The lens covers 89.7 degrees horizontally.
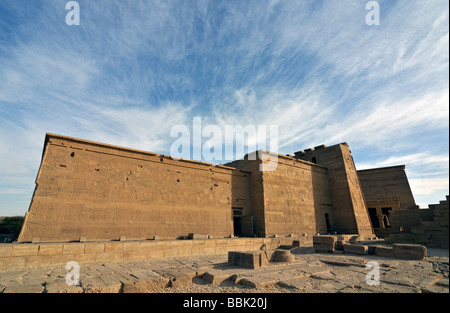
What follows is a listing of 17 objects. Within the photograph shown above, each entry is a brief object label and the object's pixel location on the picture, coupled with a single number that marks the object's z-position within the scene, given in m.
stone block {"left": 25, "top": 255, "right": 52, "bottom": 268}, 7.02
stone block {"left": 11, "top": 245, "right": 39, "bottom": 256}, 6.80
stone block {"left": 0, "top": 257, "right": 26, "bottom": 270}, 6.62
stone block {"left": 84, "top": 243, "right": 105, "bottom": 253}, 8.07
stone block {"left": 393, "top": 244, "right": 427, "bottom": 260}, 8.34
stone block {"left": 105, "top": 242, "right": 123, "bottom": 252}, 8.47
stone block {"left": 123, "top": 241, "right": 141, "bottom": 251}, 8.84
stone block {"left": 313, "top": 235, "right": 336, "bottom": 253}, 11.20
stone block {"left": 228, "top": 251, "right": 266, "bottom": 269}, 6.80
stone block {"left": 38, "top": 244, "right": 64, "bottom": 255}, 7.30
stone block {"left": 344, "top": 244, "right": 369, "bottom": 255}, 9.93
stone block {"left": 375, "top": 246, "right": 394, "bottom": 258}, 9.19
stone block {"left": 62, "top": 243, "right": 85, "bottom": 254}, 7.70
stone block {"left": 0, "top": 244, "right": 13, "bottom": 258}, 6.62
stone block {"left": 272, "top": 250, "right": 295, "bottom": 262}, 7.74
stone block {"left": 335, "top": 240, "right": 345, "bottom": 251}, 11.02
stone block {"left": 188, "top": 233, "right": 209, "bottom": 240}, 12.31
